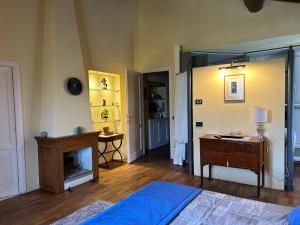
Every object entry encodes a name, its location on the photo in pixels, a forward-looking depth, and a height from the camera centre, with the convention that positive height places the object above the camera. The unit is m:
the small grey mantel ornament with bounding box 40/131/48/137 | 3.81 -0.45
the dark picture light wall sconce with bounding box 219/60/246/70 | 3.84 +0.64
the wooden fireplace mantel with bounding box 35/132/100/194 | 3.72 -0.84
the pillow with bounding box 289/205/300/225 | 1.51 -0.78
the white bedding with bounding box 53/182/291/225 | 1.73 -0.89
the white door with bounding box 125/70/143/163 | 5.39 -0.23
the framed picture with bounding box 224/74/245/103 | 3.91 +0.27
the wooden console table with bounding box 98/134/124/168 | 5.05 -0.77
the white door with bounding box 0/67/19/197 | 3.59 -0.50
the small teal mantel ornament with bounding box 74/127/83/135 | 4.03 -0.43
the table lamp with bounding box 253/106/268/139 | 3.62 -0.23
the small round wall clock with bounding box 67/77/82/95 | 3.96 +0.36
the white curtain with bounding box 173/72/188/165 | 4.98 -0.18
